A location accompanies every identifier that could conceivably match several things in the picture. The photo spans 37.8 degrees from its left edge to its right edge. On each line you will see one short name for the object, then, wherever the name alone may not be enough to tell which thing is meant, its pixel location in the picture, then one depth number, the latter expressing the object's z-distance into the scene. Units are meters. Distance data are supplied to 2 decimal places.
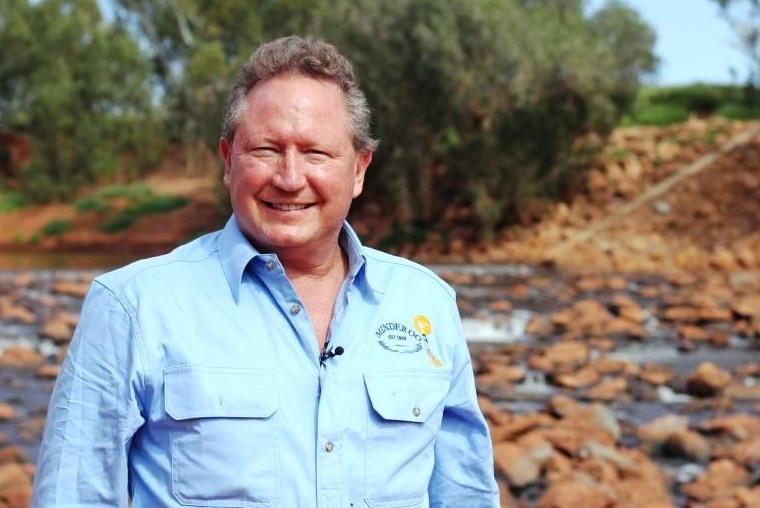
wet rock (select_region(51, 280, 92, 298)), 17.19
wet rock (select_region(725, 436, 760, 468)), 7.85
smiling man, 1.84
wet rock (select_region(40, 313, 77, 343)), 13.05
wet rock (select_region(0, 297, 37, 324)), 14.37
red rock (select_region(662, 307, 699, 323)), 15.02
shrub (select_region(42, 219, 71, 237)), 31.94
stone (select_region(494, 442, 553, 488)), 7.06
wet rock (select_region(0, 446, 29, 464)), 7.59
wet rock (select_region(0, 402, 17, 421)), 9.30
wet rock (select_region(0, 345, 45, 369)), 11.75
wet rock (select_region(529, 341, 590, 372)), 11.70
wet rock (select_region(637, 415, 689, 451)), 8.60
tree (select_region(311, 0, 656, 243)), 23.83
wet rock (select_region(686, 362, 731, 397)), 10.63
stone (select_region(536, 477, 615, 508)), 6.29
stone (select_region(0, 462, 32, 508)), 6.25
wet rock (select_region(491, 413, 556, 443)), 8.18
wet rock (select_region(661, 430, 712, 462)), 8.22
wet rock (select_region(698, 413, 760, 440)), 8.86
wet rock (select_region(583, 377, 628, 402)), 10.35
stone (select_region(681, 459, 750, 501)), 7.17
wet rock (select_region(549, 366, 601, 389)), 10.95
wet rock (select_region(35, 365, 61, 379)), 11.17
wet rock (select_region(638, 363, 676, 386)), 11.08
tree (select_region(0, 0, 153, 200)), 35.47
